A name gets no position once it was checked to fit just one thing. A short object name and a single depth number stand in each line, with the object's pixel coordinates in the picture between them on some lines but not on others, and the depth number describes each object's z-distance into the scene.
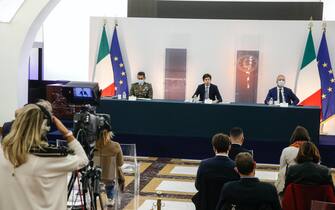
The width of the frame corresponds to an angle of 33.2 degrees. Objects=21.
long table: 8.96
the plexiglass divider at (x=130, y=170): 6.46
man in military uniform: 10.46
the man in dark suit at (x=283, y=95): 10.02
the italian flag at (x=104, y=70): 11.84
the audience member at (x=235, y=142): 5.11
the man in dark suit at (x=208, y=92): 10.17
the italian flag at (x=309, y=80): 11.03
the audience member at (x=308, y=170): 4.28
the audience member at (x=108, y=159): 5.69
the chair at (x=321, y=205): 3.62
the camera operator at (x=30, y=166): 2.74
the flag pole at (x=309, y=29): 11.11
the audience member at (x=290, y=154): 5.20
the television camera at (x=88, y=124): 4.23
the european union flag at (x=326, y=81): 11.00
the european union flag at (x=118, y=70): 11.83
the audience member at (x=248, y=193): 3.63
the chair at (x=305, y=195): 4.21
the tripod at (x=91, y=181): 4.38
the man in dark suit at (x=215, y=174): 4.41
